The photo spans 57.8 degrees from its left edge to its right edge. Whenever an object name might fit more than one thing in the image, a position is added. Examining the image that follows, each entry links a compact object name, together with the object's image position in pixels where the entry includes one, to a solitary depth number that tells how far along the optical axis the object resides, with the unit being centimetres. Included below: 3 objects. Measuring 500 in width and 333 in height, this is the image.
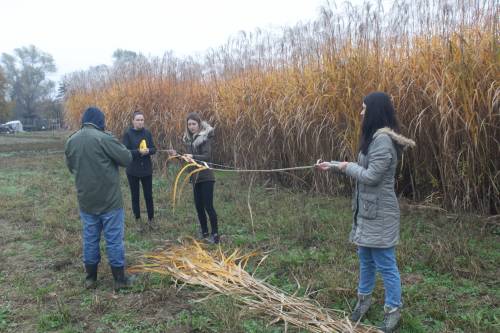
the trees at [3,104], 4266
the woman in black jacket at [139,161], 585
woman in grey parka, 291
